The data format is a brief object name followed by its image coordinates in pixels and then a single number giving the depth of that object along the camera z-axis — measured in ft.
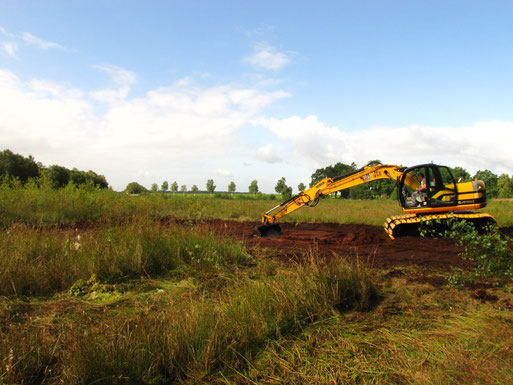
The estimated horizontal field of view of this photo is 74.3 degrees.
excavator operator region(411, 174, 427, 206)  33.47
